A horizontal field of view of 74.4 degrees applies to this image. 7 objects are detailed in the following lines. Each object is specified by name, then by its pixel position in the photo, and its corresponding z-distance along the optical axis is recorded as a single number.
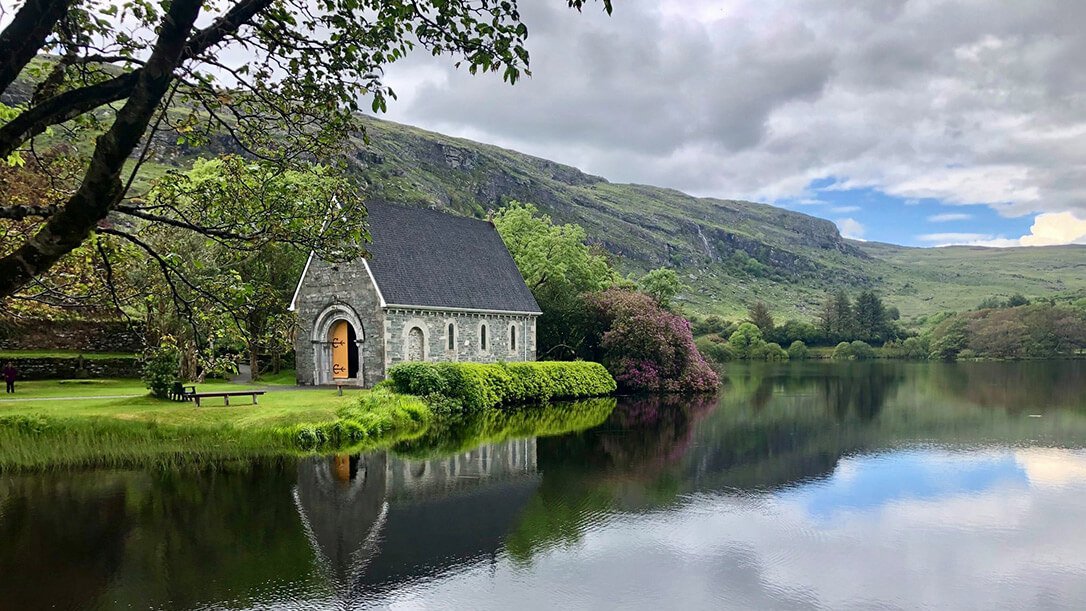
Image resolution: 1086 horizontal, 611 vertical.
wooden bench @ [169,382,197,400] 22.33
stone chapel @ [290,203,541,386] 31.41
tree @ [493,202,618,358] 42.50
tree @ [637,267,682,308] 51.00
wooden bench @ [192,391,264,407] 21.34
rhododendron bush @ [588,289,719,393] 41.12
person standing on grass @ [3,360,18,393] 24.73
